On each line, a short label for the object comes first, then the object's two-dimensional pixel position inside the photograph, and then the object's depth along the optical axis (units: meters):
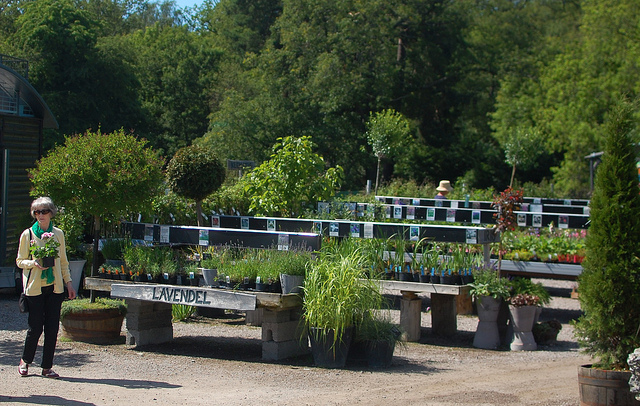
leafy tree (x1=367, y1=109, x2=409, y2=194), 22.39
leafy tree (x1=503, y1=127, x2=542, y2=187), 25.08
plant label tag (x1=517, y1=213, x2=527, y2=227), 12.80
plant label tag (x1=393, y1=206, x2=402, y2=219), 13.98
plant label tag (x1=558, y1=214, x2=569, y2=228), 12.87
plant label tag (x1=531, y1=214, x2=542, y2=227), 12.81
